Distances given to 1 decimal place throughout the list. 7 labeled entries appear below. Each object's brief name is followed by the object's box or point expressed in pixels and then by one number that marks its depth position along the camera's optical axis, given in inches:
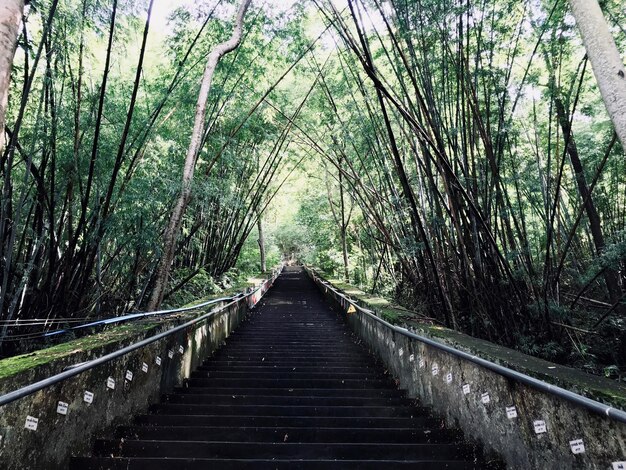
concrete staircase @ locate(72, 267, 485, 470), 67.8
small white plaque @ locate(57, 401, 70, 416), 64.6
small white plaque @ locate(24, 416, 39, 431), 57.2
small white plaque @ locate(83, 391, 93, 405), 71.7
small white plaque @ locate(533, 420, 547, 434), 56.5
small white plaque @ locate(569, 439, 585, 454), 49.6
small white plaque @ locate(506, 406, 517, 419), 63.2
